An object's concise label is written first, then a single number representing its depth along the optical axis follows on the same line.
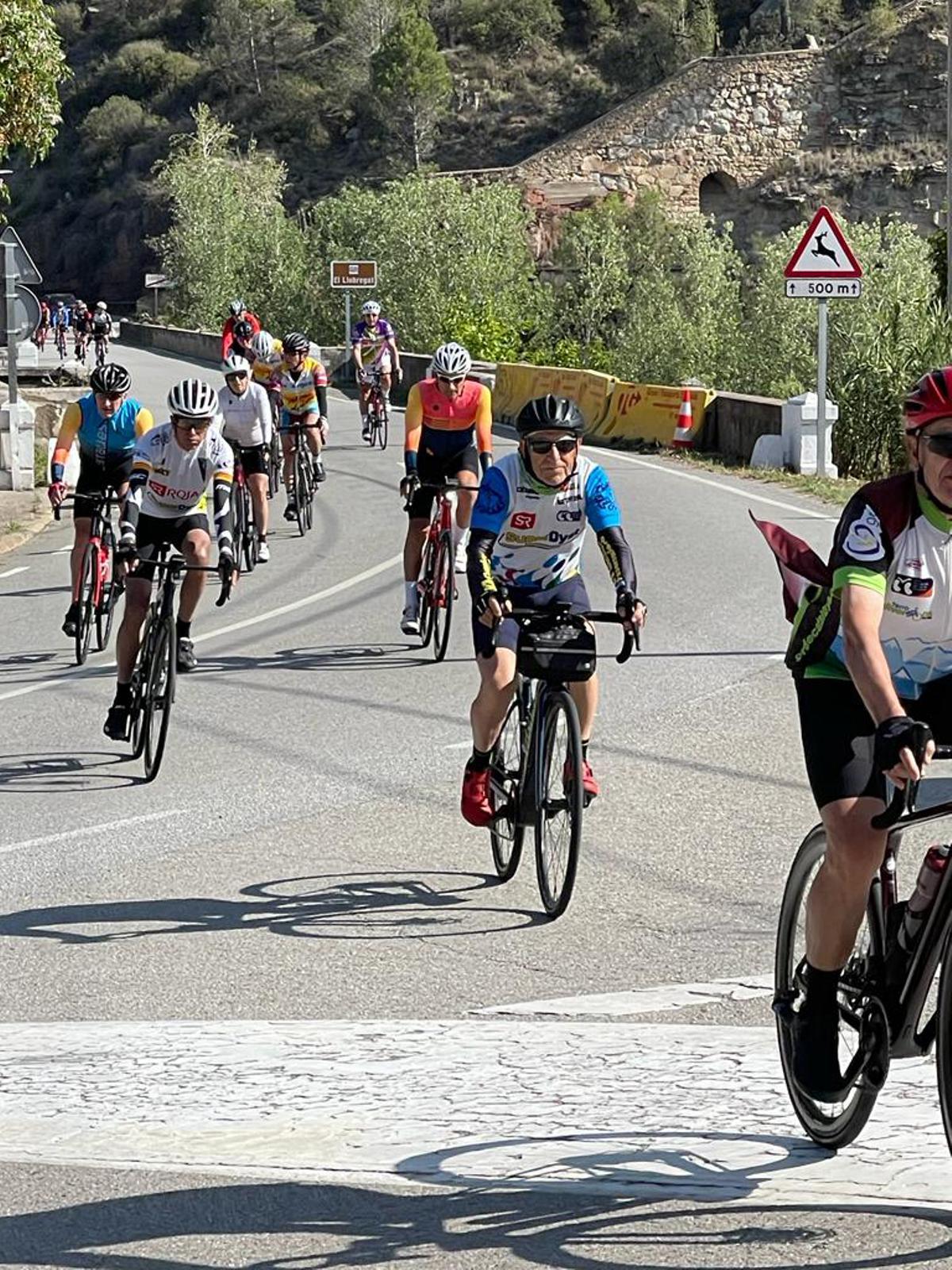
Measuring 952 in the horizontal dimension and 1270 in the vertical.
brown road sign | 43.62
